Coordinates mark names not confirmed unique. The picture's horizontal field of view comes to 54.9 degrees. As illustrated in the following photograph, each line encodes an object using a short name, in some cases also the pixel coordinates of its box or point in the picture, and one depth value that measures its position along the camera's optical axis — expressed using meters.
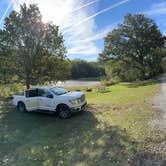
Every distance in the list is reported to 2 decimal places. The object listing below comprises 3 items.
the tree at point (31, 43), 12.82
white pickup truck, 8.17
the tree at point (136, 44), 29.14
